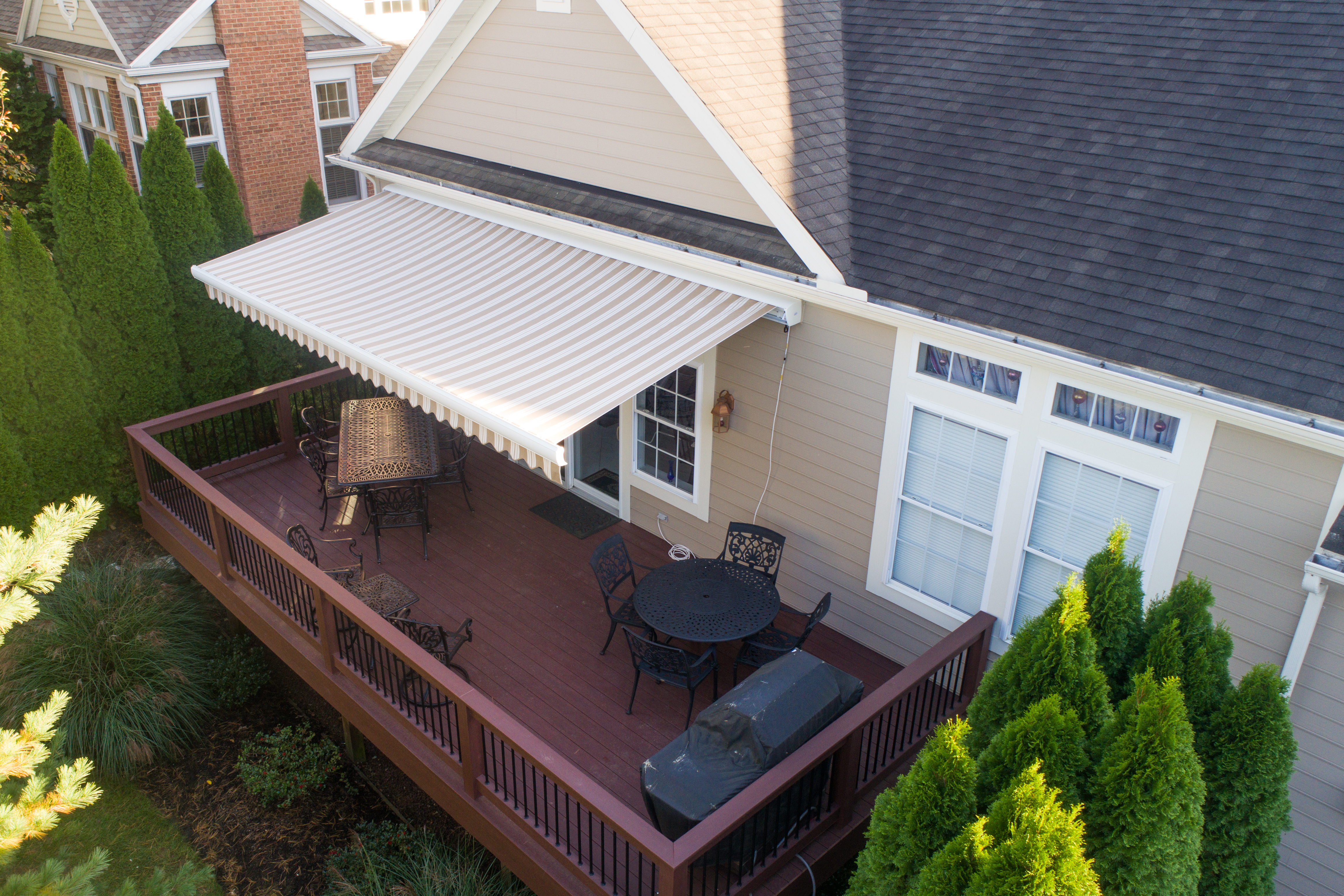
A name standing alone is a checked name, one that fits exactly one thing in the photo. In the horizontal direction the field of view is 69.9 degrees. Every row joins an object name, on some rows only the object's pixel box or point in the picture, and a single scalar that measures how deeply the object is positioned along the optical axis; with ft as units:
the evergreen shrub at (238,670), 37.11
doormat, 38.40
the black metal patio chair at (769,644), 28.76
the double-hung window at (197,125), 65.92
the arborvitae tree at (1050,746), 16.12
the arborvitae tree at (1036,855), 13.89
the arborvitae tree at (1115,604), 19.27
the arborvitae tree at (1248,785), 17.38
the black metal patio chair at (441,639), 28.71
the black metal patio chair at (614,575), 30.50
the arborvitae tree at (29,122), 66.69
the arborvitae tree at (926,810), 16.37
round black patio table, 28.22
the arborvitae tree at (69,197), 39.55
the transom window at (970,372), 25.59
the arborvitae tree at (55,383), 38.58
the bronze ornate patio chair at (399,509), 35.91
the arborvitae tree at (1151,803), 15.24
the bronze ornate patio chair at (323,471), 36.24
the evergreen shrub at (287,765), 33.50
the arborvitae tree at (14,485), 37.55
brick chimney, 65.77
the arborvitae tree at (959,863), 14.89
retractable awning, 26.63
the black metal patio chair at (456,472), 37.04
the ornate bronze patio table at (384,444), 35.53
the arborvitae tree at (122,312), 40.93
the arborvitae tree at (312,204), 54.70
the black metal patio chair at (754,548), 31.58
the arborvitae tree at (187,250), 43.68
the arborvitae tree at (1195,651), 18.29
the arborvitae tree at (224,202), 46.50
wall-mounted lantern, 32.01
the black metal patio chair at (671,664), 27.17
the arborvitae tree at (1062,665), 17.51
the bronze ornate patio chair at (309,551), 32.37
